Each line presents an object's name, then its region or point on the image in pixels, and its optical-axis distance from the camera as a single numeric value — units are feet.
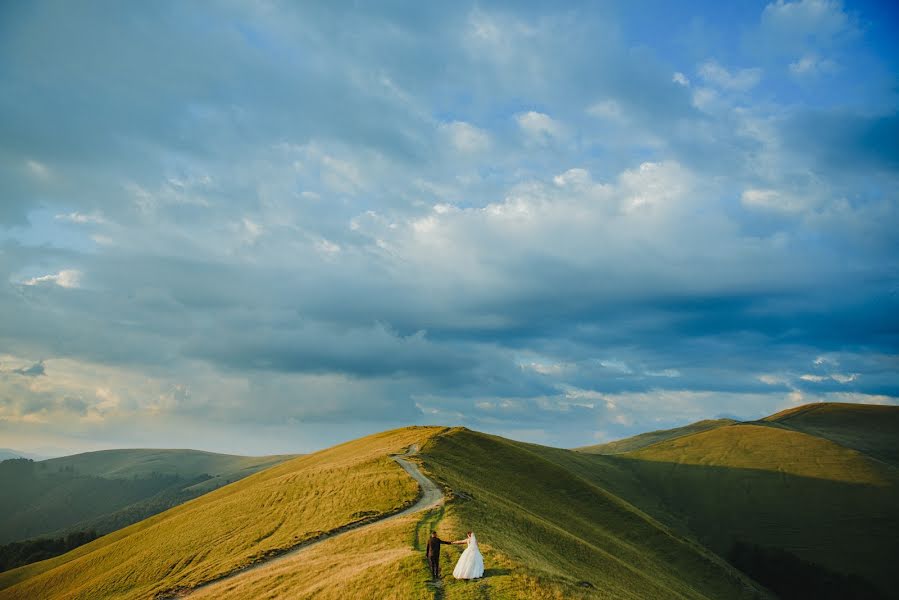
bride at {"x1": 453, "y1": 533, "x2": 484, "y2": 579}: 94.63
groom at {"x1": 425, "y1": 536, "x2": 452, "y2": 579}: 96.46
